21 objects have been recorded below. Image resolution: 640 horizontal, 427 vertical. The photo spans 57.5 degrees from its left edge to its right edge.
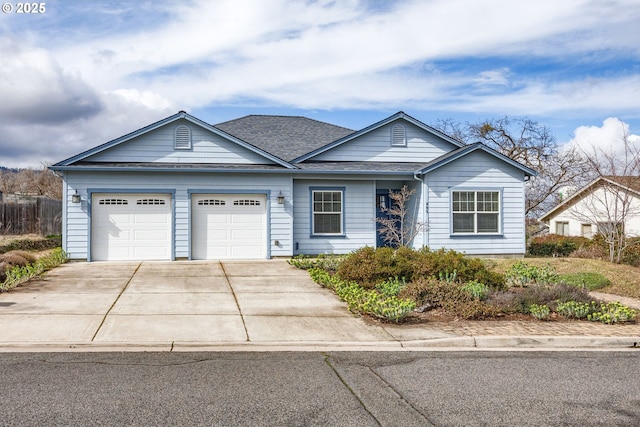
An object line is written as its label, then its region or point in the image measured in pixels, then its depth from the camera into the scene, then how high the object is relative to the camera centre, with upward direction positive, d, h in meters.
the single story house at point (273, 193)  17.88 +0.89
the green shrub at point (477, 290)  10.96 -1.33
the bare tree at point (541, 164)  37.44 +3.73
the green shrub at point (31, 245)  21.64 -0.97
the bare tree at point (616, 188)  18.84 +1.26
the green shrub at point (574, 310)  10.22 -1.55
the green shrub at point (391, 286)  11.27 -1.33
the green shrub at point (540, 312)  10.01 -1.56
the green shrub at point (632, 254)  18.70 -1.09
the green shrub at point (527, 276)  13.54 -1.30
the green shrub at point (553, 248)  23.20 -1.07
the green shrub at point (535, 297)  10.50 -1.42
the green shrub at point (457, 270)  12.53 -1.07
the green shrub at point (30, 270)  12.33 -1.18
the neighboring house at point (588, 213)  21.58 +0.52
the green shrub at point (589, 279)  14.29 -1.46
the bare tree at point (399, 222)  19.53 -0.03
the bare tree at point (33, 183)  49.59 +3.43
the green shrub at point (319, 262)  16.23 -1.20
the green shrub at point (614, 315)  9.90 -1.60
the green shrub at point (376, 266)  12.78 -1.01
